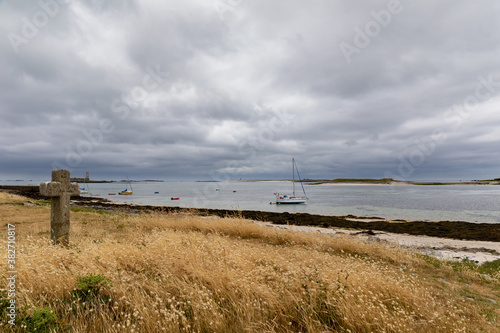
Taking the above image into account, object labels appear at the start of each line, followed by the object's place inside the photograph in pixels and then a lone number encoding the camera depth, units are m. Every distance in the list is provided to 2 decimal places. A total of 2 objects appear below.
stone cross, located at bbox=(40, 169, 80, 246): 7.37
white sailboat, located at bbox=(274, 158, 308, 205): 55.00
